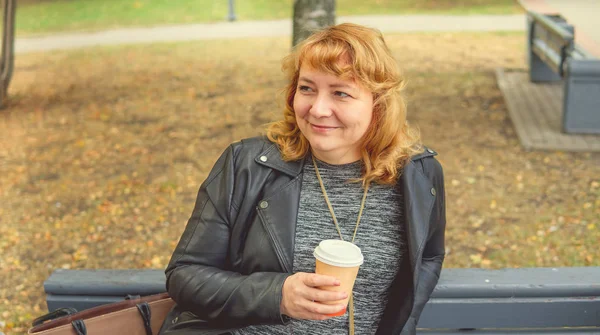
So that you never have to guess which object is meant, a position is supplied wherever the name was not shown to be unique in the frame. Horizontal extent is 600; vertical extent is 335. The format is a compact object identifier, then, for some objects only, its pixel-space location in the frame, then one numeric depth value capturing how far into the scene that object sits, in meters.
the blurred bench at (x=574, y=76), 6.50
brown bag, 2.09
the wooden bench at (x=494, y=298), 2.40
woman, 2.05
